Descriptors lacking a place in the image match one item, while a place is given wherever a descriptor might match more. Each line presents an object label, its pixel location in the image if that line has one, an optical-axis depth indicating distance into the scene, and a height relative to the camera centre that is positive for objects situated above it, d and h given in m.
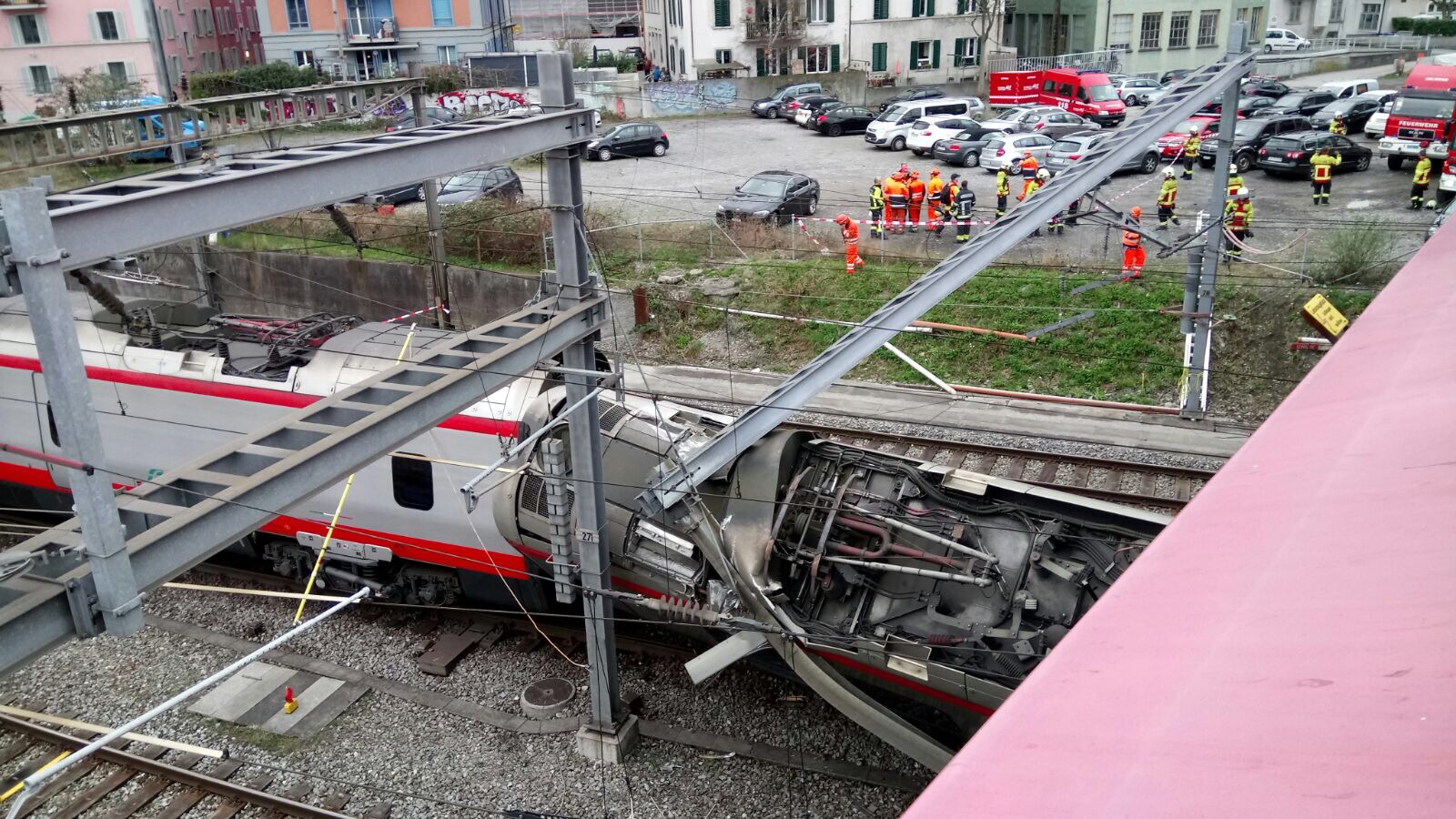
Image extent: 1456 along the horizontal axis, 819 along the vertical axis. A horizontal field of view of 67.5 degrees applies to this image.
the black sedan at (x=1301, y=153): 26.72 -3.50
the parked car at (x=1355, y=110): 33.66 -3.15
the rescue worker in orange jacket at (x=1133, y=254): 19.20 -4.10
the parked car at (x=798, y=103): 40.12 -2.78
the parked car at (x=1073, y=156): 27.39 -3.44
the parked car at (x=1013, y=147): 29.05 -3.36
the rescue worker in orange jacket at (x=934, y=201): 23.00 -3.69
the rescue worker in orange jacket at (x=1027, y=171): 23.14 -3.22
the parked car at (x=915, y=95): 39.79 -2.82
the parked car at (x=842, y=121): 37.50 -3.24
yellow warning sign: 12.25 -3.35
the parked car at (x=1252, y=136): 28.39 -3.26
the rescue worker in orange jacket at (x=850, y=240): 21.23 -4.03
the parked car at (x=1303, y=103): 33.44 -2.90
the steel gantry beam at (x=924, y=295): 9.14 -2.43
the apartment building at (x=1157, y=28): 47.53 -0.77
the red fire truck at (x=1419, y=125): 26.48 -2.91
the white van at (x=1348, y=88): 35.50 -2.64
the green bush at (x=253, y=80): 42.59 -1.39
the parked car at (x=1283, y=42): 50.66 -1.65
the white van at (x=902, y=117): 34.25 -2.96
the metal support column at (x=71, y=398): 4.52 -1.44
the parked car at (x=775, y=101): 42.25 -2.82
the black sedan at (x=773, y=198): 24.62 -3.79
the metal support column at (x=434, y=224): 17.16 -2.82
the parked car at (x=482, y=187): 25.66 -3.41
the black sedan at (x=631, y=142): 32.06 -3.17
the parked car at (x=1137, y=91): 40.35 -2.84
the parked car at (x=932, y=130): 32.50 -3.19
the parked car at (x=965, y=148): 31.19 -3.57
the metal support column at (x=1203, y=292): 14.84 -3.82
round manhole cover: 10.49 -6.13
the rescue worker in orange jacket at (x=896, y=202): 23.09 -3.68
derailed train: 9.00 -4.37
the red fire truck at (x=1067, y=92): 36.50 -2.60
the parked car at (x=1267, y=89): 37.09 -2.71
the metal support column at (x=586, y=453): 8.39 -3.35
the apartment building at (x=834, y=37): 47.53 -0.66
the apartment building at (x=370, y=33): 47.16 +0.26
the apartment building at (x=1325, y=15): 56.09 -0.61
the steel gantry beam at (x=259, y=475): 4.95 -2.21
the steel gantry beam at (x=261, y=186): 5.00 -0.73
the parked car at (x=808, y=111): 38.38 -2.97
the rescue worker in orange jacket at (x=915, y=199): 23.34 -3.69
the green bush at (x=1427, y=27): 51.50 -1.26
